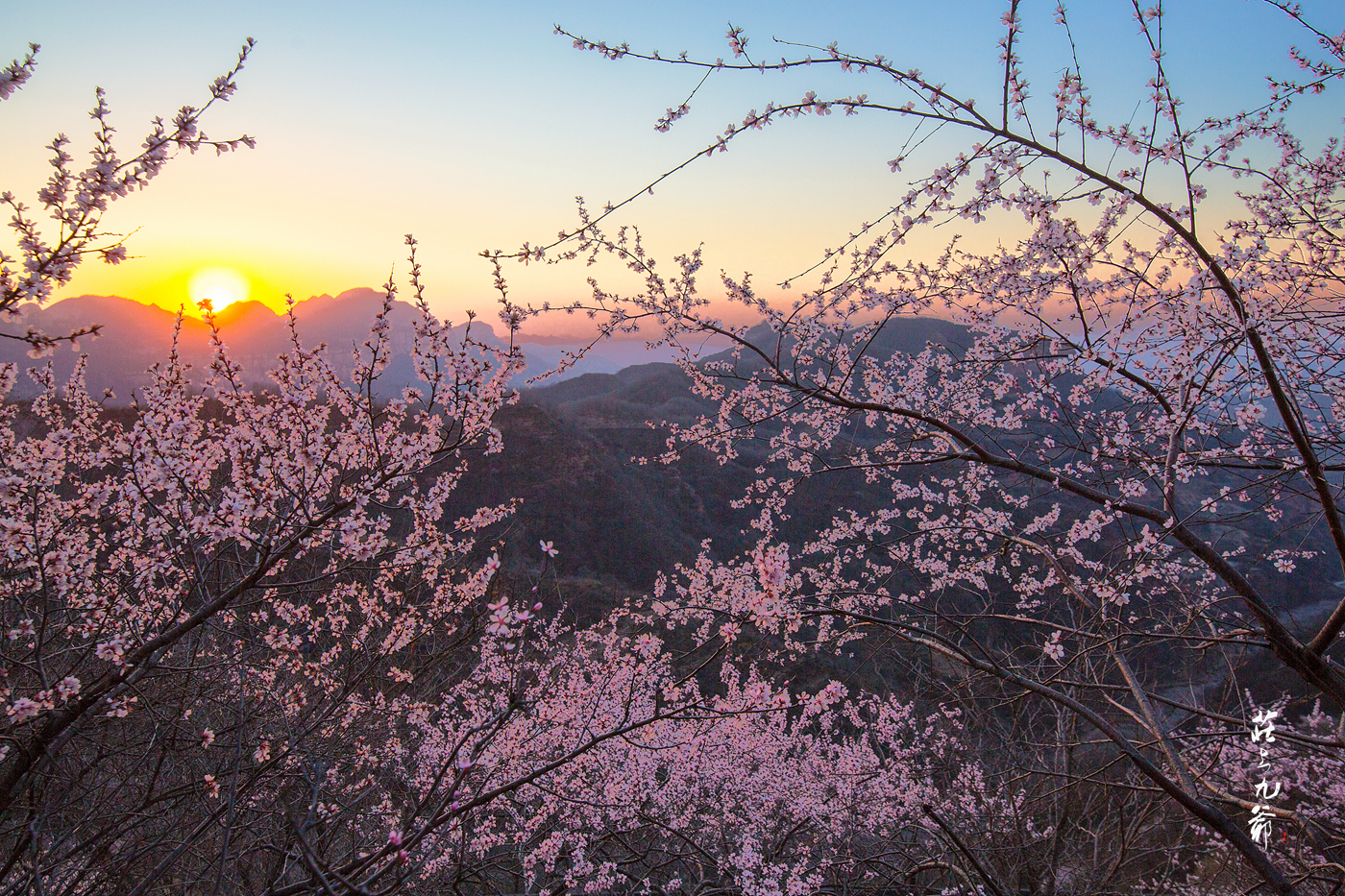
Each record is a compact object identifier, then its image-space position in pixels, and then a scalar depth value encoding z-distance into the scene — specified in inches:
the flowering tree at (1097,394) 139.3
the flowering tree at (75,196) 103.0
